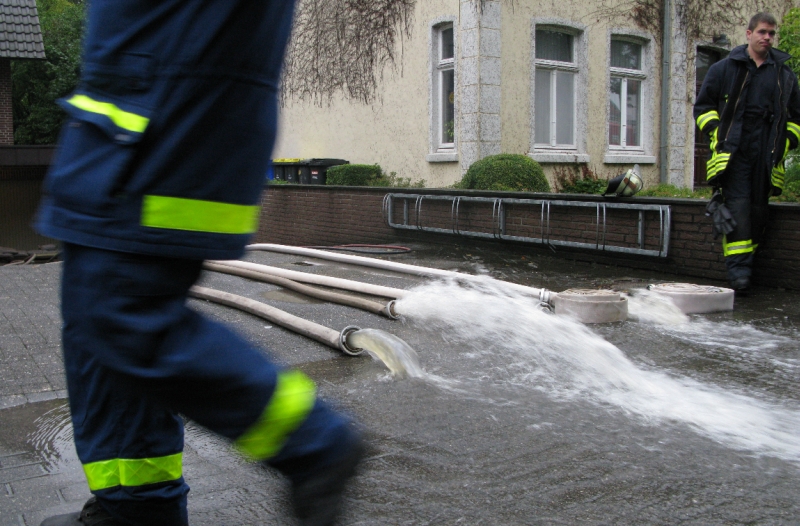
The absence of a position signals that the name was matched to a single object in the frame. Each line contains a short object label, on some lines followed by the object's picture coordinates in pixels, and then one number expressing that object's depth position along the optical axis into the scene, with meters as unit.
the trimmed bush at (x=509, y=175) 11.92
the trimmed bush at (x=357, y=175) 16.30
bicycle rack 8.10
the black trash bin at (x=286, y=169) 18.11
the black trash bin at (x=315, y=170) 17.47
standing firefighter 6.84
